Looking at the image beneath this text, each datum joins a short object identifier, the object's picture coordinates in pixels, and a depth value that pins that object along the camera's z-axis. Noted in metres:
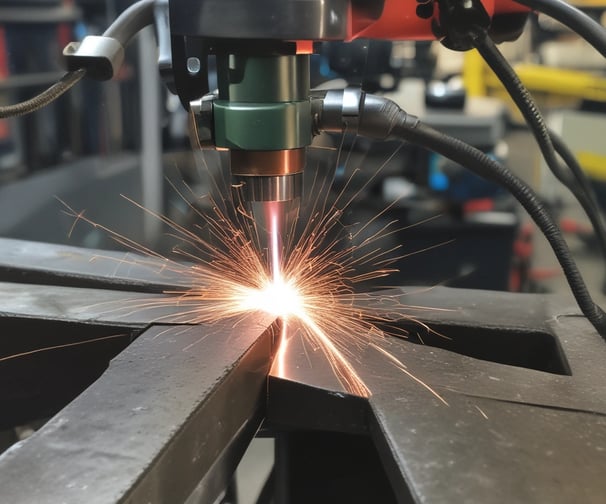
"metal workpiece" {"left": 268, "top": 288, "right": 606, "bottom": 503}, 0.54
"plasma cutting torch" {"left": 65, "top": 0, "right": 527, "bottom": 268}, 0.58
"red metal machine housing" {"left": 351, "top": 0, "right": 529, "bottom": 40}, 0.68
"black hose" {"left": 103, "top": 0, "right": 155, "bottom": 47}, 0.74
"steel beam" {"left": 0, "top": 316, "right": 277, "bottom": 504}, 0.50
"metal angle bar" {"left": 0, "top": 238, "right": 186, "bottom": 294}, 0.96
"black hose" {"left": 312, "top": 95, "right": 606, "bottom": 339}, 0.68
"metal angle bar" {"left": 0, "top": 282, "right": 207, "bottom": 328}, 0.81
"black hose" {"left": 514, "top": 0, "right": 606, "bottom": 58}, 0.67
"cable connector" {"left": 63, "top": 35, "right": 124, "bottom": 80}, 0.67
